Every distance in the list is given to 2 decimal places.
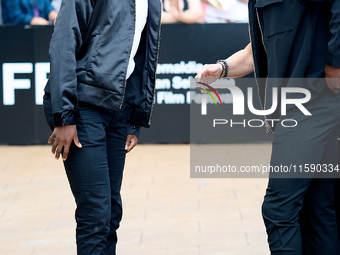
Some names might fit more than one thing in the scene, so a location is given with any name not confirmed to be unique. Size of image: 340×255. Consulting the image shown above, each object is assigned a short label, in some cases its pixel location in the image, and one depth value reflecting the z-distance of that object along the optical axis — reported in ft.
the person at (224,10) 47.19
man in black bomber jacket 13.21
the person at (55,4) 46.01
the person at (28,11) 44.54
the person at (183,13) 40.09
